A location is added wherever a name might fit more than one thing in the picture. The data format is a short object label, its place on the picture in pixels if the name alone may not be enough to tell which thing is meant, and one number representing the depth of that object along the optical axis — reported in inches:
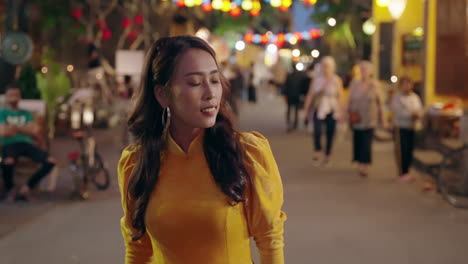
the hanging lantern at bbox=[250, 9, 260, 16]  1193.3
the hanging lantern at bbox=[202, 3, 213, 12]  1076.4
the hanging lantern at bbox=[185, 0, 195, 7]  1001.1
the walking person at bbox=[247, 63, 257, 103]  1629.7
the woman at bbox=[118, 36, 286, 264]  99.6
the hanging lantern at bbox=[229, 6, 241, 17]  1159.3
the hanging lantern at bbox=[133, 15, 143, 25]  1046.4
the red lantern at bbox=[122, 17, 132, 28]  1056.2
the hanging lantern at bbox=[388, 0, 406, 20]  703.7
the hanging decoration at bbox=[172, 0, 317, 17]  1009.1
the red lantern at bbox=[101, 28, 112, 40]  1056.2
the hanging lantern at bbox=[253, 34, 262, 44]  2375.9
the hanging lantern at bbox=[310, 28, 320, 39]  2031.3
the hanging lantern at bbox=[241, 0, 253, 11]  1107.9
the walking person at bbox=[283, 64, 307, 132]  861.2
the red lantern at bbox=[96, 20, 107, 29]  1088.2
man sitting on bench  436.5
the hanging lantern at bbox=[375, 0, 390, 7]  843.4
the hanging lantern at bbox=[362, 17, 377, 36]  1112.8
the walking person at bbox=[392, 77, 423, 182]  490.9
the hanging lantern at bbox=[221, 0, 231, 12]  1085.1
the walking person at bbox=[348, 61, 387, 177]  514.0
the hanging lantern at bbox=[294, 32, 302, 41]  2107.5
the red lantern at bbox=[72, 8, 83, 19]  1039.0
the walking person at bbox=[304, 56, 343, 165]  568.4
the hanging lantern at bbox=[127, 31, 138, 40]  1124.8
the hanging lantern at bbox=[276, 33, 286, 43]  2321.0
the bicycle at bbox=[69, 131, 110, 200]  436.1
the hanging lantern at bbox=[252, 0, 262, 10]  1134.4
